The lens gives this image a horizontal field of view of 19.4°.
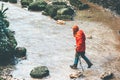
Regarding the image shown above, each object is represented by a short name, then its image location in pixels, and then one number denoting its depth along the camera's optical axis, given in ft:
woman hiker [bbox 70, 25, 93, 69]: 55.98
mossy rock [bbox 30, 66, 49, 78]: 55.11
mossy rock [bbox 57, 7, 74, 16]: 89.15
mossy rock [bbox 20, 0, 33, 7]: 99.66
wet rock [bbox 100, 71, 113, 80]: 54.60
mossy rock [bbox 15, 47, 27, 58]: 62.28
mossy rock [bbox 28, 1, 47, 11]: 95.30
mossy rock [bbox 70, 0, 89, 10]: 96.02
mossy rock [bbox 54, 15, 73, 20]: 86.94
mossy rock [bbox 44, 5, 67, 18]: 89.04
